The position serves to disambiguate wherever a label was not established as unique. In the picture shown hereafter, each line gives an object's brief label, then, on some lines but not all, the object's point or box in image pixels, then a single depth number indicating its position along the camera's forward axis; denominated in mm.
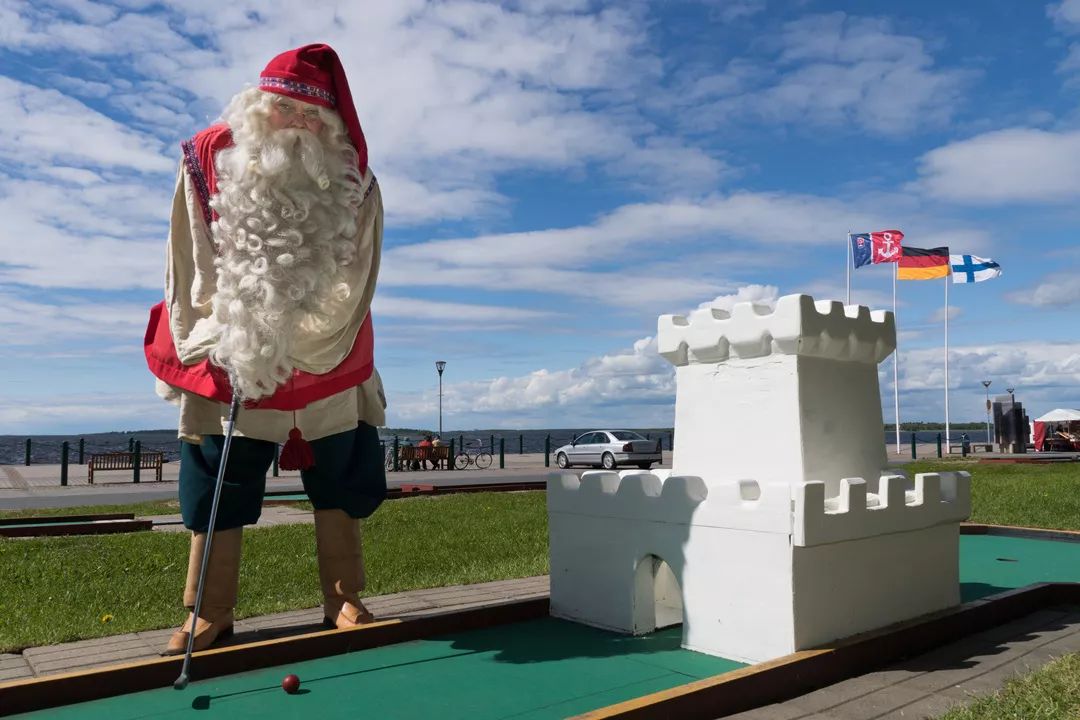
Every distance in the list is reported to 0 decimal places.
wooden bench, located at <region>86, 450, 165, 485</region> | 21209
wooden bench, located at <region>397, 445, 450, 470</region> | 26375
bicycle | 28491
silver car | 25750
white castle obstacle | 3740
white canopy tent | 34797
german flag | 29000
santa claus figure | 3871
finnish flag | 30547
